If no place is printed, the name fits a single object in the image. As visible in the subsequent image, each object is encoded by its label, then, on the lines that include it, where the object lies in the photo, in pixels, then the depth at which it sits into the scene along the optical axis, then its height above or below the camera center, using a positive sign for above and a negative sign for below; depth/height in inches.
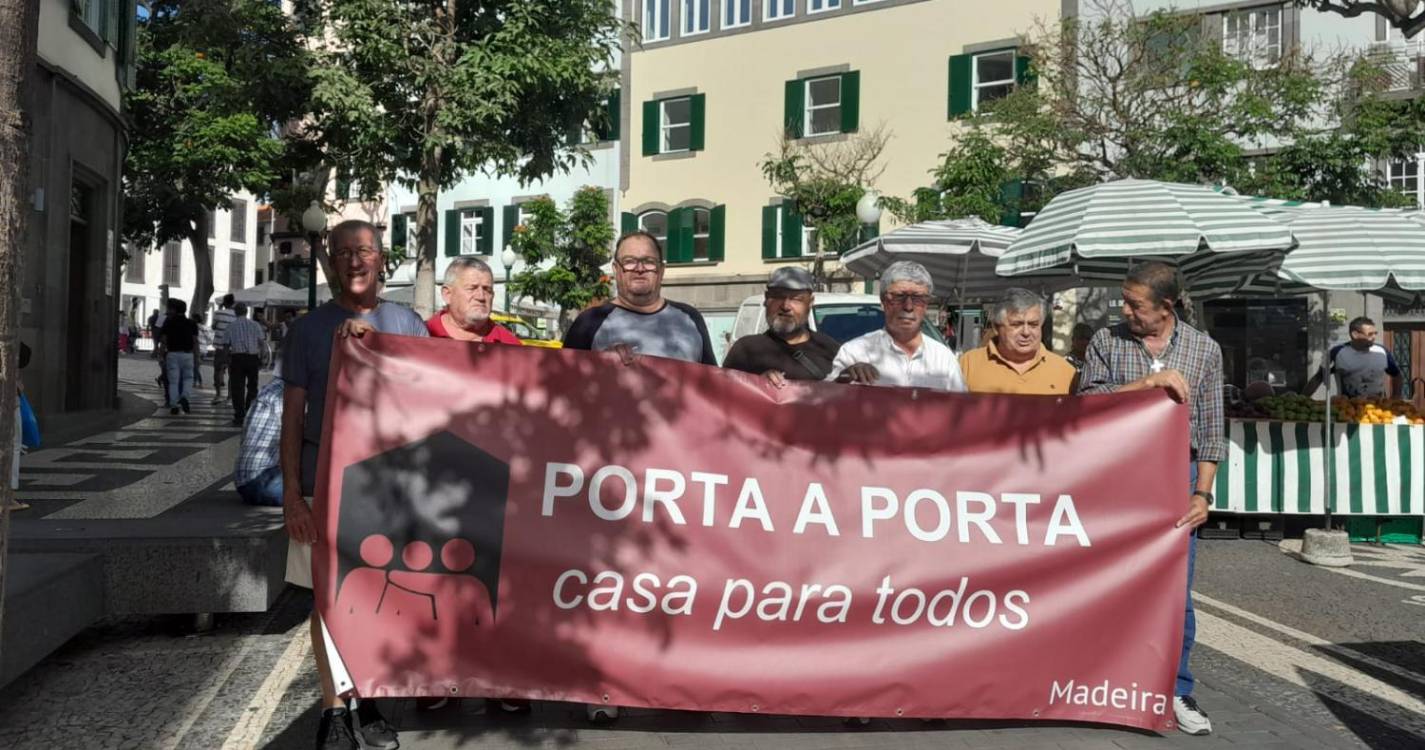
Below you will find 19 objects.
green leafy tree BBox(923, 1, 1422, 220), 850.1 +204.4
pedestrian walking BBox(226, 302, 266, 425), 659.4 +16.2
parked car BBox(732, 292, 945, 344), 520.4 +34.2
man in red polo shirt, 194.7 +13.9
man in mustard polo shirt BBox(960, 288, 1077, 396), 201.2 +6.2
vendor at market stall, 478.0 +14.6
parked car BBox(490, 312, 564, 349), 851.4 +46.0
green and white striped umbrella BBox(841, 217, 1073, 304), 511.2 +61.4
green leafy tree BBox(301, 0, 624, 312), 719.1 +184.4
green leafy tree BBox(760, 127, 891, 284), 1125.7 +208.5
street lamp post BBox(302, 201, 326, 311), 883.4 +116.8
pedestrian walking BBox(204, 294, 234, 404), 756.6 +23.8
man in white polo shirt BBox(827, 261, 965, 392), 197.6 +7.7
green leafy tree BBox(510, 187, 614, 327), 1196.5 +143.1
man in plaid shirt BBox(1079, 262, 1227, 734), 182.7 +5.6
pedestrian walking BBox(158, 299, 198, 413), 708.7 +20.3
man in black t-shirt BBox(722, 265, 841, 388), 223.5 +9.5
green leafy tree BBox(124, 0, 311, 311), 1337.4 +267.3
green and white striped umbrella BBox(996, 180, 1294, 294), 366.3 +51.7
